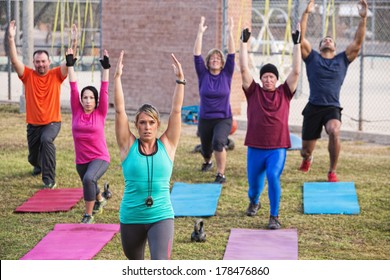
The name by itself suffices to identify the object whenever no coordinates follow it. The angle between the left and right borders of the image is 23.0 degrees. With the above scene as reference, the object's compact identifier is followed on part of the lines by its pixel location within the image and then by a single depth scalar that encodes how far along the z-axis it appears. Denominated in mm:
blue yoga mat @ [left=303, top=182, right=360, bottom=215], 11469
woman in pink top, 10797
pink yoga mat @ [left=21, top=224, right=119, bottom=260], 9414
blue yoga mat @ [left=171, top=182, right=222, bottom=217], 11421
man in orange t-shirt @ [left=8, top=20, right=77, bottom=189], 12867
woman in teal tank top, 7492
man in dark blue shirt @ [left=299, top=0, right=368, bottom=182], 12961
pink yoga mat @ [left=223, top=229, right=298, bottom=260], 9484
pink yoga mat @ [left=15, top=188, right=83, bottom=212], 11594
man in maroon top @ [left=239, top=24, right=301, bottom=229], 10617
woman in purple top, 13055
